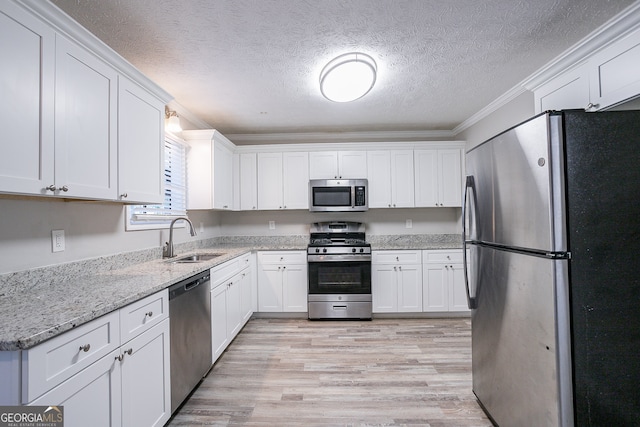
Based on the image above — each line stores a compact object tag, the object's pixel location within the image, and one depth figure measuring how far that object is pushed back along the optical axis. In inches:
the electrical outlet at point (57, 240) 62.2
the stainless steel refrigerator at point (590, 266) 46.7
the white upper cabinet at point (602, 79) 59.0
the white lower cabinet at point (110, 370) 35.8
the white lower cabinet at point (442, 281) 134.2
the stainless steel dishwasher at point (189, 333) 66.4
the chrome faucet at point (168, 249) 98.9
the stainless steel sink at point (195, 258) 99.2
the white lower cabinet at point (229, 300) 90.7
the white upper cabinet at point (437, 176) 145.8
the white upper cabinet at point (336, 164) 147.8
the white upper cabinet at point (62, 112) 43.2
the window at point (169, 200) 90.3
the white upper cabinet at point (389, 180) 146.9
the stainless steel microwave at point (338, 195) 144.5
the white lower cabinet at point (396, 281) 134.9
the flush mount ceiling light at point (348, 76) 80.6
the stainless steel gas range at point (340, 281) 133.3
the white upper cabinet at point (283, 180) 148.5
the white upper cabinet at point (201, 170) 122.9
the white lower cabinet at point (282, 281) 137.1
